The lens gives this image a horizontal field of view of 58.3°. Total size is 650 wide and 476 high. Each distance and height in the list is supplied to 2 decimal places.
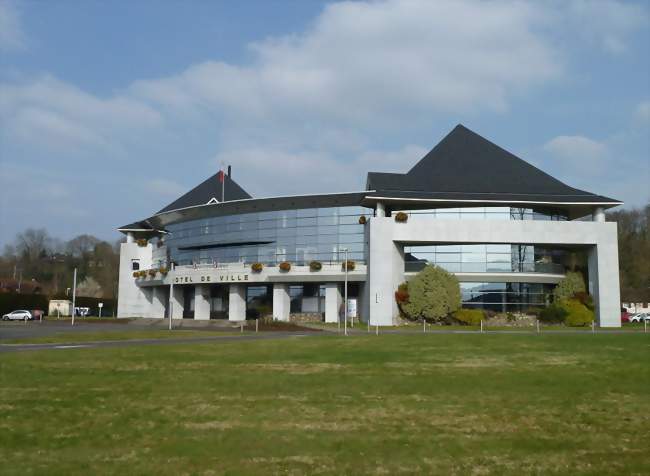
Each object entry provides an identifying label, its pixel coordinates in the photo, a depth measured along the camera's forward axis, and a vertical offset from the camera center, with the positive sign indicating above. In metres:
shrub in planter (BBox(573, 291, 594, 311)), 49.47 -0.25
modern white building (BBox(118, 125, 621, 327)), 49.22 +4.76
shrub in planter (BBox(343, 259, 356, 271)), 50.97 +2.54
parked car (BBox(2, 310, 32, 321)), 64.88 -2.70
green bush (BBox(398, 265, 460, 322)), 46.31 -0.01
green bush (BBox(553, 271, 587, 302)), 50.28 +0.77
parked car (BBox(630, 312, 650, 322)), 72.27 -2.67
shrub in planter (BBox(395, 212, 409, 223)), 49.12 +6.51
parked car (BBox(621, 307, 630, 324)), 66.75 -2.41
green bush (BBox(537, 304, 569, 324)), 48.03 -1.51
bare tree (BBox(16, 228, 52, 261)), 123.19 +9.93
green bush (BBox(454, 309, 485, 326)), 46.48 -1.74
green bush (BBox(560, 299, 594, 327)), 47.25 -1.54
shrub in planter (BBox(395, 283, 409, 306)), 48.19 +0.01
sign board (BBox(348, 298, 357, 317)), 53.28 -1.21
